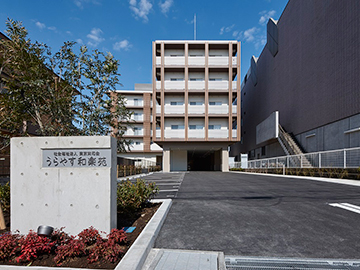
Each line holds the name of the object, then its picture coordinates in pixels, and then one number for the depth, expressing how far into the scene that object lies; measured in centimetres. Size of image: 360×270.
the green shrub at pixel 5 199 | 516
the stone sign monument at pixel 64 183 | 325
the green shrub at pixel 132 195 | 468
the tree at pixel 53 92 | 459
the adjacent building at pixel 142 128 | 4216
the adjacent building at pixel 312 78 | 1656
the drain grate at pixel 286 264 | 253
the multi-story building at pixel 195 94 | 2825
